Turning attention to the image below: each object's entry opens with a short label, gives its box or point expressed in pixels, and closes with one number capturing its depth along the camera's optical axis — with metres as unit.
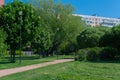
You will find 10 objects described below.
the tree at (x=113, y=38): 15.82
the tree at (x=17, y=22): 12.23
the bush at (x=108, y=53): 15.01
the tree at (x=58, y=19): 20.70
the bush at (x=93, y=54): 14.27
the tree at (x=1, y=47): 6.94
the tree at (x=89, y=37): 19.23
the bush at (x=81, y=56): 13.73
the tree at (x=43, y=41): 18.35
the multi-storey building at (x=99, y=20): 60.37
